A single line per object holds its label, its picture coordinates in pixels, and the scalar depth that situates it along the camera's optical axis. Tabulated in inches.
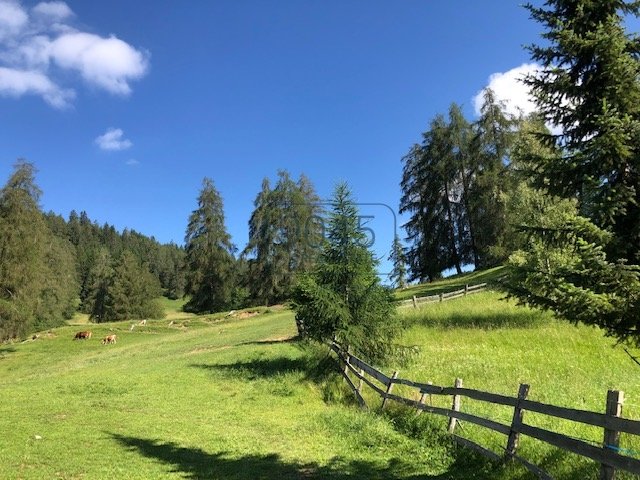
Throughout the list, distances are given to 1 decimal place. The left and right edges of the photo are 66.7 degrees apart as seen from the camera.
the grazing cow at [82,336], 1604.3
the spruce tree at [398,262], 2539.4
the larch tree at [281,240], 2509.8
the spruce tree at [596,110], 304.0
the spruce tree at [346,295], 728.3
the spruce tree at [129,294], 3294.8
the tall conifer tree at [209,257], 2647.6
